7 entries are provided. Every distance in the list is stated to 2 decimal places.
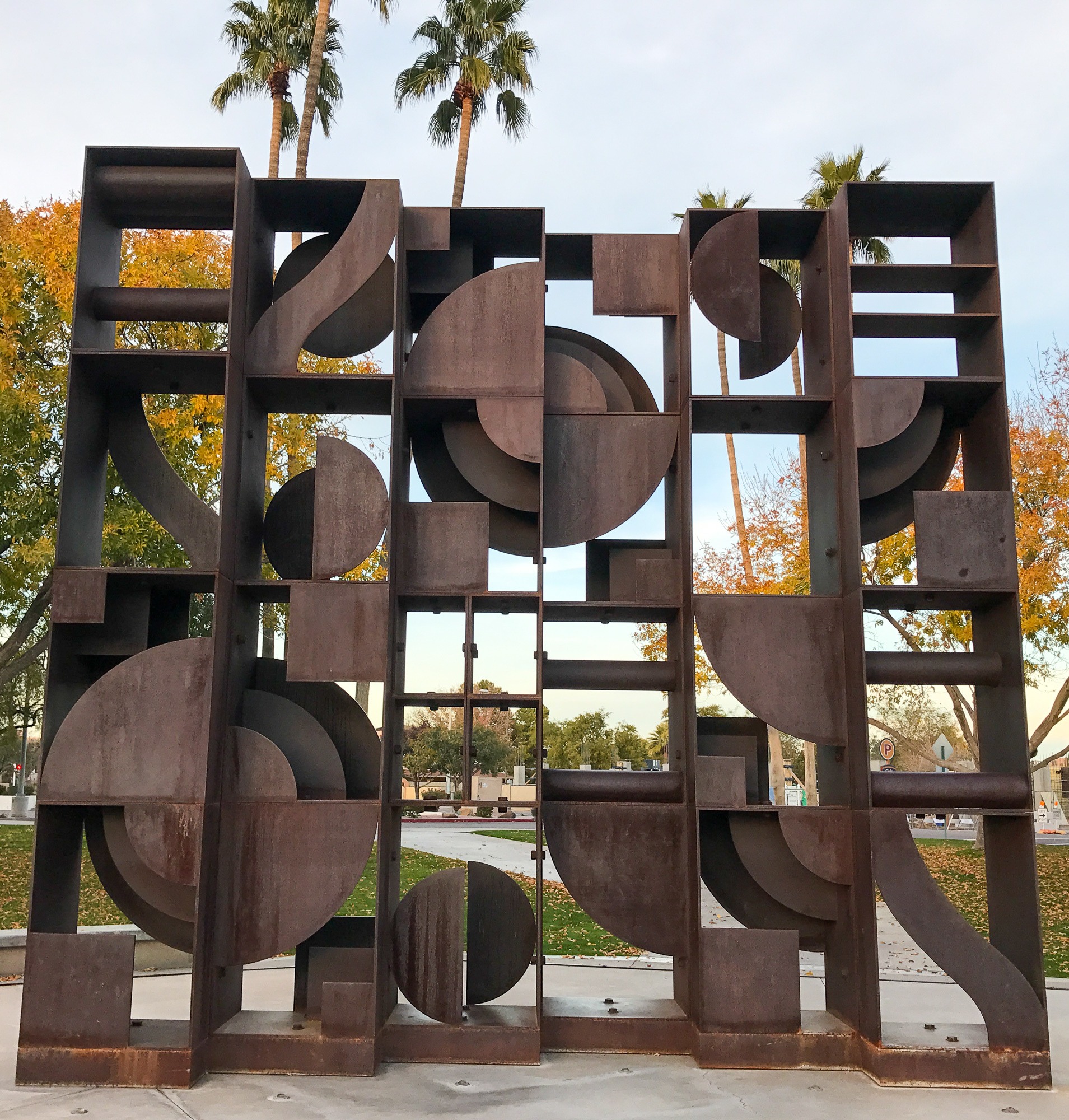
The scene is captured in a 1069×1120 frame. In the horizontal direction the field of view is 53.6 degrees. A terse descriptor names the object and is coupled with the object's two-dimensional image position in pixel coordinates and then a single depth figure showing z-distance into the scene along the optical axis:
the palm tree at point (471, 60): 17.61
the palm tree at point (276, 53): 16.16
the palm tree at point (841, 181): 19.78
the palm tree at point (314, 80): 14.37
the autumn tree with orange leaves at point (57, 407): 13.13
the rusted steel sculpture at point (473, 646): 5.83
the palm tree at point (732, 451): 18.19
